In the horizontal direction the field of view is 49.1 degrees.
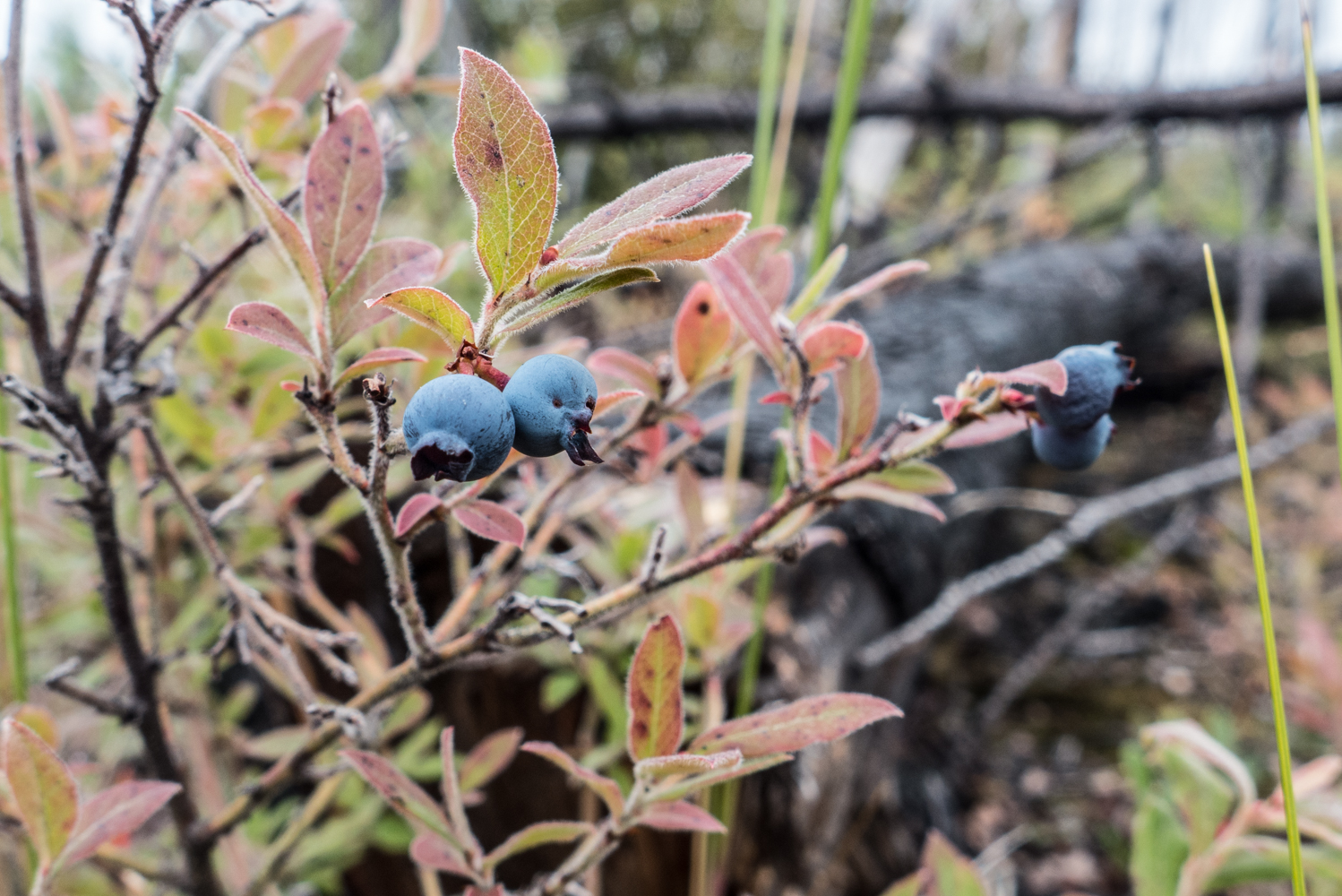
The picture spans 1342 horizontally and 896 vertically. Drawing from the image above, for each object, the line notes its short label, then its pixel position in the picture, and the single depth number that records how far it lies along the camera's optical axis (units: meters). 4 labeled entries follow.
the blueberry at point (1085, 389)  0.14
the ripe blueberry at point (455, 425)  0.12
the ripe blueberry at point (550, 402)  0.12
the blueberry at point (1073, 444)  0.15
